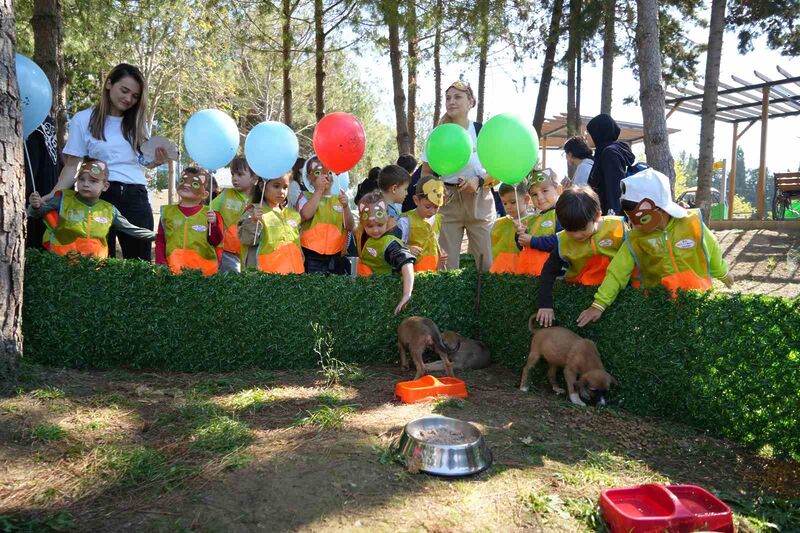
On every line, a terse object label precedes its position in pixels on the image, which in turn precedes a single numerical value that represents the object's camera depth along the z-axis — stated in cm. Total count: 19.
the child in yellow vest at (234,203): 618
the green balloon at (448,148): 576
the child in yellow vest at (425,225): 568
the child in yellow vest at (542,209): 559
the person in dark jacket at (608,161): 573
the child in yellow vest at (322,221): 604
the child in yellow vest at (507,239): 604
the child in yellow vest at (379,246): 543
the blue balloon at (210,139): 543
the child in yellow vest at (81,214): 527
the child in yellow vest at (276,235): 572
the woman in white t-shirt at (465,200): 634
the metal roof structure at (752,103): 1559
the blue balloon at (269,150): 545
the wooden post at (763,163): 1598
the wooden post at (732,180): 1908
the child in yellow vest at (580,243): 455
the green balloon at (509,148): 527
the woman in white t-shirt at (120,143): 552
